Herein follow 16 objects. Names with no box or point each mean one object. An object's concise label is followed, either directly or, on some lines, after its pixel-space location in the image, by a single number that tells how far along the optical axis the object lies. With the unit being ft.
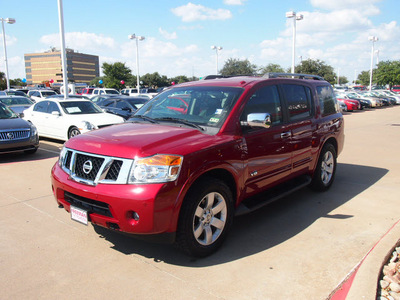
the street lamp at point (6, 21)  115.65
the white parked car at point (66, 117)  35.99
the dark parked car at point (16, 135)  28.27
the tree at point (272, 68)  202.98
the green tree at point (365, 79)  320.09
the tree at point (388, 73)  213.25
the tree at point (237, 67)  186.39
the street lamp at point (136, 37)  129.16
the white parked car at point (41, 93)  90.38
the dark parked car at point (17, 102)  53.11
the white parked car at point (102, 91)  98.22
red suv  10.88
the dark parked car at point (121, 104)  48.19
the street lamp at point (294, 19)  91.58
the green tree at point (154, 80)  271.59
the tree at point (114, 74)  209.87
